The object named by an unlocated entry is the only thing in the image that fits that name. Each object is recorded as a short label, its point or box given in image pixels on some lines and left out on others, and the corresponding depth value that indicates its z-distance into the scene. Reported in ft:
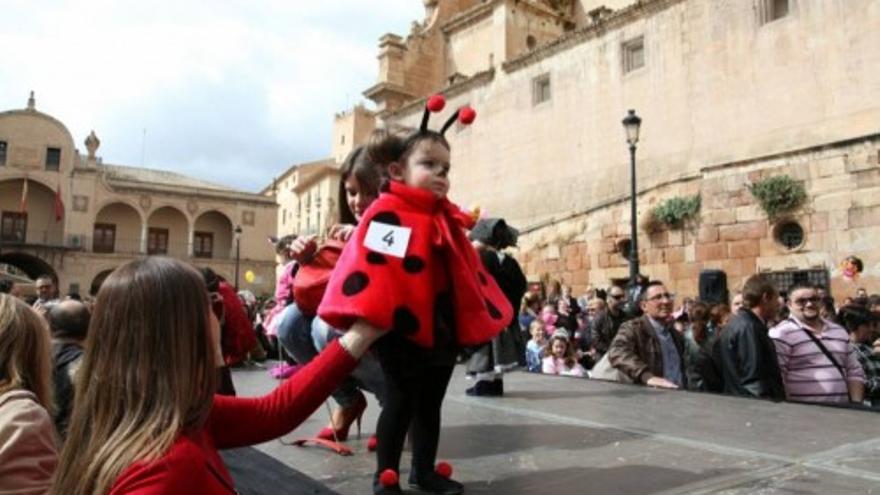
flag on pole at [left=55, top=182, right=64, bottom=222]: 119.44
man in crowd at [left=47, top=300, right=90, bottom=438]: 12.18
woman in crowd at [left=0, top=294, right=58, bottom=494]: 6.06
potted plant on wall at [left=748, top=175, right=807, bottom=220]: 45.70
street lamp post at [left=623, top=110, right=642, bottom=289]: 40.16
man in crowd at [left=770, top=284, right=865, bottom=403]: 15.99
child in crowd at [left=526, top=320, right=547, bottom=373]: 29.12
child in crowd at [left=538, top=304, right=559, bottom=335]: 34.71
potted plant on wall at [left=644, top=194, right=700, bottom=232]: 51.78
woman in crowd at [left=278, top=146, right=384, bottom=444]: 9.89
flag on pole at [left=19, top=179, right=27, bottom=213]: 117.60
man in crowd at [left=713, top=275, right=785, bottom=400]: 15.69
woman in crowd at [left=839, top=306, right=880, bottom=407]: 18.69
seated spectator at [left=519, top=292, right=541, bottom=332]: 36.54
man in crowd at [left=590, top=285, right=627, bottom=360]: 28.78
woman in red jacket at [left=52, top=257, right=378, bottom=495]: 4.55
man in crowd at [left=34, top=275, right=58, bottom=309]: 31.68
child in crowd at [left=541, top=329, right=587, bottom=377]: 26.40
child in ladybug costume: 7.98
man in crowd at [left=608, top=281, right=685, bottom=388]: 17.85
